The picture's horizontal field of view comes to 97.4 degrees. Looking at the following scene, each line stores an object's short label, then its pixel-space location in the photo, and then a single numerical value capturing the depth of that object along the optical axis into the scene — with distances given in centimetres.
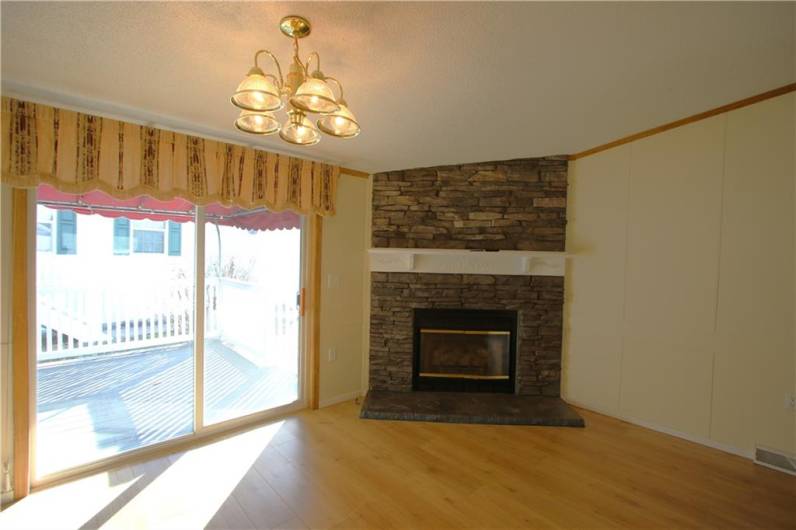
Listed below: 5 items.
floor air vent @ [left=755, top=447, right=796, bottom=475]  229
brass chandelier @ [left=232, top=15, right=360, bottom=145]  121
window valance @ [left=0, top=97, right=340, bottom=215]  194
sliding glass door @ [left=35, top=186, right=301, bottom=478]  226
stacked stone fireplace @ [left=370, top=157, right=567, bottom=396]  347
